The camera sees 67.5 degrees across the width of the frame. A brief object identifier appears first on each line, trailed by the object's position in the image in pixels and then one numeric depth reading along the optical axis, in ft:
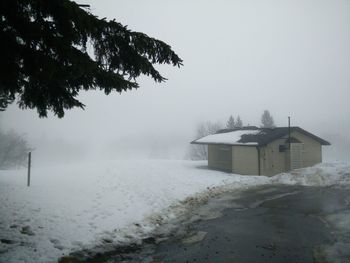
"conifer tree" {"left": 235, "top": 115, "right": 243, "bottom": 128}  206.10
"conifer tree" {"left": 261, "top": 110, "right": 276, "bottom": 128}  205.57
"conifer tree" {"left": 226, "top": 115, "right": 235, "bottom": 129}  194.29
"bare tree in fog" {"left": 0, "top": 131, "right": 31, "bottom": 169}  132.77
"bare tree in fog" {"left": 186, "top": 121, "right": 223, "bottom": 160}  182.39
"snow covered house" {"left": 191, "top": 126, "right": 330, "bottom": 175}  80.79
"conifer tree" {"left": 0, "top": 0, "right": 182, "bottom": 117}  14.47
